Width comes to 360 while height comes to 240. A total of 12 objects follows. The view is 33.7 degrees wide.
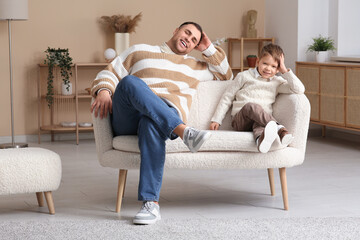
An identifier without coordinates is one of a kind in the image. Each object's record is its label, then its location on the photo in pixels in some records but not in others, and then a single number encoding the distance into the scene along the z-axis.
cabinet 5.39
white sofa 3.12
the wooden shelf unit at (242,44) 6.41
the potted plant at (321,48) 5.89
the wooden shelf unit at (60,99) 5.85
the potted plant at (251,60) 6.49
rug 2.74
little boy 3.37
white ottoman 2.99
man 2.97
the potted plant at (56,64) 5.73
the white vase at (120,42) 6.00
